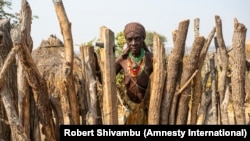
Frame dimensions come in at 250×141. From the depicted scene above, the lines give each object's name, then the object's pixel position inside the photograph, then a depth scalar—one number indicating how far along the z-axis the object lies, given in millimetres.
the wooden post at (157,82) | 3184
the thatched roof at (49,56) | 8305
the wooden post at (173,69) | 3189
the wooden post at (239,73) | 3422
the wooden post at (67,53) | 3164
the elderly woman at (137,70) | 3617
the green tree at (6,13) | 16438
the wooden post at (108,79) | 3143
